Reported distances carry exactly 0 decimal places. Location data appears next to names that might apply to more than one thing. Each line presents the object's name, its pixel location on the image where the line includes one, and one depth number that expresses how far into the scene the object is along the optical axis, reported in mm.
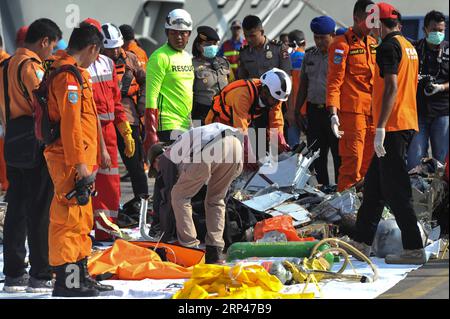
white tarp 16156
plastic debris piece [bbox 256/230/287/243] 19391
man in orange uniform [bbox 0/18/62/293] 16937
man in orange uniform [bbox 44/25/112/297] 15672
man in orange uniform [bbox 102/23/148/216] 22594
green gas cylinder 18062
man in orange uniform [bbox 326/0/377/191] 23172
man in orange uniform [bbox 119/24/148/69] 29937
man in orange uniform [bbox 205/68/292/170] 19844
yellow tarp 15348
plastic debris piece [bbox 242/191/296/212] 20812
